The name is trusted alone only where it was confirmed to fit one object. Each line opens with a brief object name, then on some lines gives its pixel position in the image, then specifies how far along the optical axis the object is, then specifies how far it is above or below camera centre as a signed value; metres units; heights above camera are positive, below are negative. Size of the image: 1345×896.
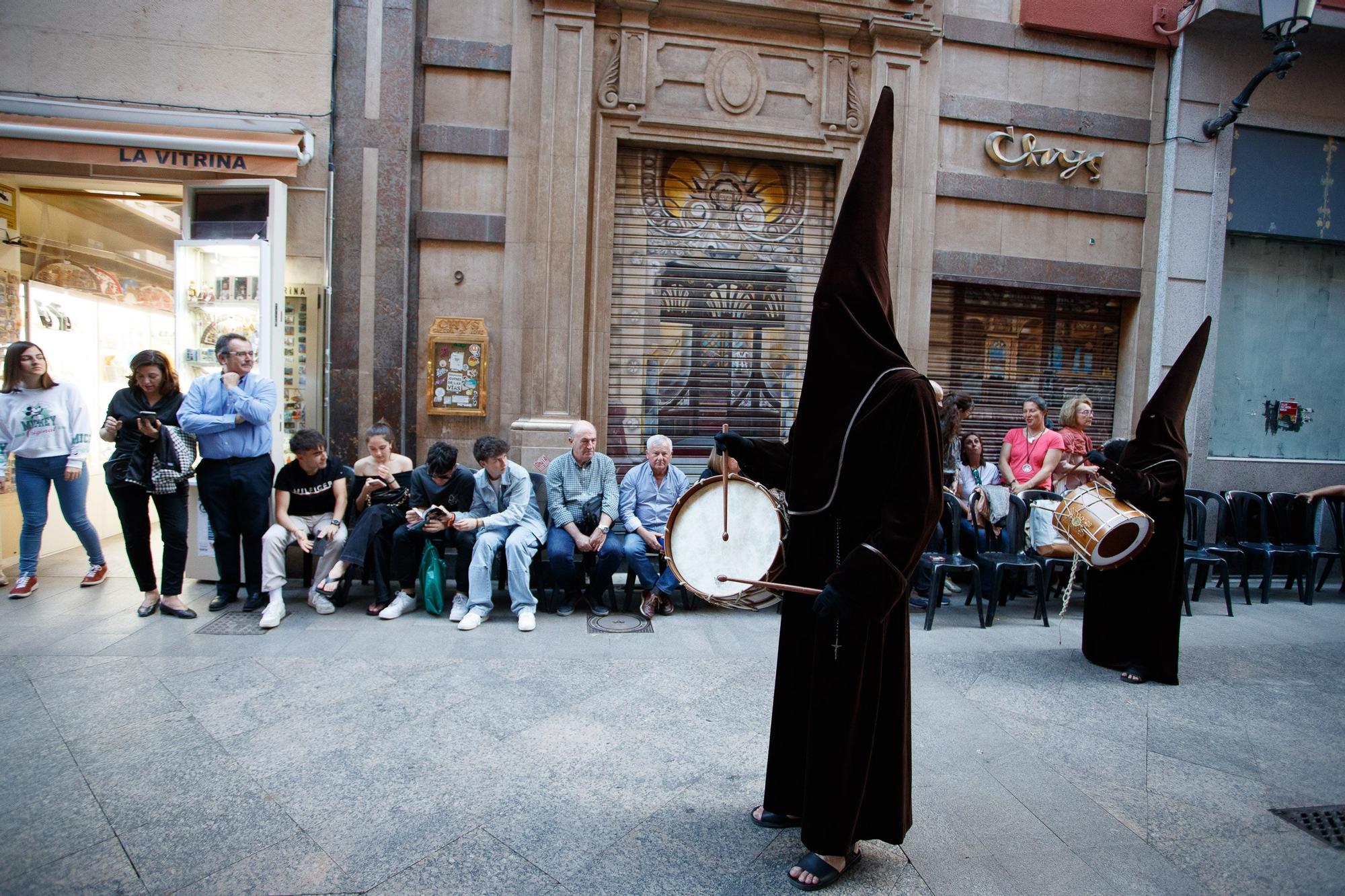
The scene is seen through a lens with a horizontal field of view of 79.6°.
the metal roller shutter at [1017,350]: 9.23 +0.63
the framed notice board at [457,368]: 7.91 +0.13
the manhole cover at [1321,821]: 3.39 -1.75
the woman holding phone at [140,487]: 5.90 -0.80
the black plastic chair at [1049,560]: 6.77 -1.26
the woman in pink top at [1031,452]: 7.42 -0.44
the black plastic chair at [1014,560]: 6.43 -1.26
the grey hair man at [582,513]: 6.39 -1.03
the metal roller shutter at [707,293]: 8.62 +1.08
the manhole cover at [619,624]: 5.96 -1.78
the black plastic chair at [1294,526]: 7.90 -1.11
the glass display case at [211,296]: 6.98 +0.65
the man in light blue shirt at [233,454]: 6.02 -0.62
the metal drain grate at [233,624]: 5.63 -1.80
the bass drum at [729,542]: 3.08 -0.59
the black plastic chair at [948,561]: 6.34 -1.27
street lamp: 7.73 +3.81
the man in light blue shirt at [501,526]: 6.14 -1.13
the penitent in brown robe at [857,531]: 2.64 -0.46
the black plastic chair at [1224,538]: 7.57 -1.26
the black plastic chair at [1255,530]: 7.64 -1.17
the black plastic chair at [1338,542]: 7.80 -1.24
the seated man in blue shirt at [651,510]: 6.44 -1.00
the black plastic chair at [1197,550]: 7.14 -1.28
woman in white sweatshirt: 6.28 -0.61
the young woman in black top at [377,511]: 6.22 -1.06
